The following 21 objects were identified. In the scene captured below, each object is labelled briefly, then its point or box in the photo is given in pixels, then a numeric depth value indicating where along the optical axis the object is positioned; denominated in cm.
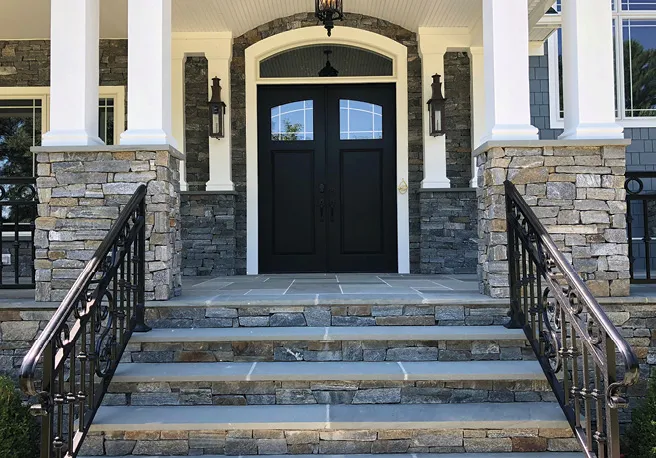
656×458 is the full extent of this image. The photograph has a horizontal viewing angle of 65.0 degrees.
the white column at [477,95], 605
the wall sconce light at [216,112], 593
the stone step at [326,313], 336
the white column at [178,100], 604
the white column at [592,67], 361
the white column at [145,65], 364
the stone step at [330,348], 311
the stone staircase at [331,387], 257
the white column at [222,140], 603
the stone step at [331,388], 283
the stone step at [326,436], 256
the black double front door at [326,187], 620
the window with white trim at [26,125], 625
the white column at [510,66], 363
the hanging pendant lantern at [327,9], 439
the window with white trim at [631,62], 628
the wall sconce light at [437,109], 589
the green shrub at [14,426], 256
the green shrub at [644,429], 255
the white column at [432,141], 601
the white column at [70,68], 361
